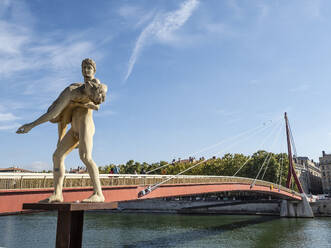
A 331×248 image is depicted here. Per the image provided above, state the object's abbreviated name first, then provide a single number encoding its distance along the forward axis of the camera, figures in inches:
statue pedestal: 208.1
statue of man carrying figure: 228.4
